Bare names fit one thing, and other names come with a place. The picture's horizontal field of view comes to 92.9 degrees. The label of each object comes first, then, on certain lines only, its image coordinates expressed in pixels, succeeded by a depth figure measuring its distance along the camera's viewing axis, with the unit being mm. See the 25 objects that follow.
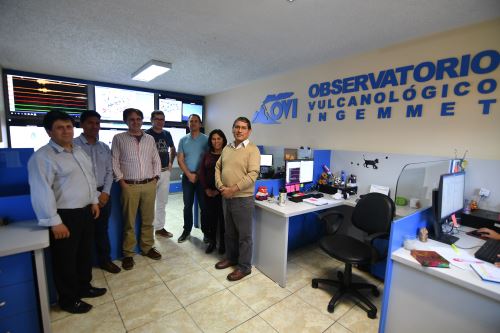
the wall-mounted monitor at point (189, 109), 6441
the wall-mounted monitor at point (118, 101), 5266
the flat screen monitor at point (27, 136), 4487
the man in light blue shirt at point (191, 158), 3266
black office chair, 2016
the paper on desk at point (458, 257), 1439
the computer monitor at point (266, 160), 4457
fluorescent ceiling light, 3688
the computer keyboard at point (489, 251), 1491
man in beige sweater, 2379
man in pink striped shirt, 2545
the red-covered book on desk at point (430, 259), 1385
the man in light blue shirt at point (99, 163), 2324
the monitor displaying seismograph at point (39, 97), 4402
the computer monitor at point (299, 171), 2838
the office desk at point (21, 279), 1456
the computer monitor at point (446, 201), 1743
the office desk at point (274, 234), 2363
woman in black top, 2857
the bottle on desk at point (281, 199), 2509
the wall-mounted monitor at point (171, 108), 6066
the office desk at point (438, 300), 1225
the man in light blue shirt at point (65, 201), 1651
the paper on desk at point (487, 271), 1268
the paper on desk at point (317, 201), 2623
